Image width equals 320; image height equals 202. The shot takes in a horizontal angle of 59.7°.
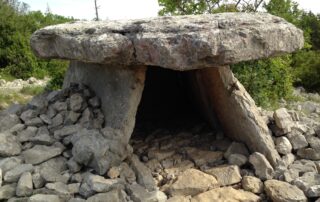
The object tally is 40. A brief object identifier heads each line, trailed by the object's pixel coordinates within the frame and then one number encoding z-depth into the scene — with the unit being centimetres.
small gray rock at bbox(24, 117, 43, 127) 309
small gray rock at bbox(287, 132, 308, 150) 313
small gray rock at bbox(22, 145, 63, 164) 278
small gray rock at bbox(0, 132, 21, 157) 284
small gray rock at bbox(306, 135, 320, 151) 313
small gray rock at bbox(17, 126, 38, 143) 296
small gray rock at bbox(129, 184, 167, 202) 255
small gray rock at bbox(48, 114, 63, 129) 307
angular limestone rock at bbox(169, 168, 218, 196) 270
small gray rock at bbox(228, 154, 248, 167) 298
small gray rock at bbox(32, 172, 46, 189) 261
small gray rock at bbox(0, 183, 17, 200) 256
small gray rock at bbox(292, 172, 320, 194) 265
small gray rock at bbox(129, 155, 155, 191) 273
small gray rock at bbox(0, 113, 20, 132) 315
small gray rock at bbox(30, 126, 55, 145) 290
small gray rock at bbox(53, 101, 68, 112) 316
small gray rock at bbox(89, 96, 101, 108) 315
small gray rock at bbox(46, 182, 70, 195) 255
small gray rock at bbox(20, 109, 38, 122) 316
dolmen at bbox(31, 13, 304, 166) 236
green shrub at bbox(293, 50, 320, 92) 760
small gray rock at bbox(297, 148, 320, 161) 309
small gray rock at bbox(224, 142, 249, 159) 309
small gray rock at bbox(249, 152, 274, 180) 286
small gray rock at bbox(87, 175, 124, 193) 255
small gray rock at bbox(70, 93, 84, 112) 311
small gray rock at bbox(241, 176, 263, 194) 275
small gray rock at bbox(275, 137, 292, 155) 307
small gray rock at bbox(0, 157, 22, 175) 273
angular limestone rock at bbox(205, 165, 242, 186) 282
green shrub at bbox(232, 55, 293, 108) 519
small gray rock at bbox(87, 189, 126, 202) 249
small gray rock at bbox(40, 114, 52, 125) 310
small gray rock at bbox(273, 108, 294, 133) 316
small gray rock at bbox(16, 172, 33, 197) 256
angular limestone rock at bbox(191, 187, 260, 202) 264
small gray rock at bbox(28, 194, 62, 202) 248
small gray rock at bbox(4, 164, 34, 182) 266
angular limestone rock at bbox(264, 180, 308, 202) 255
